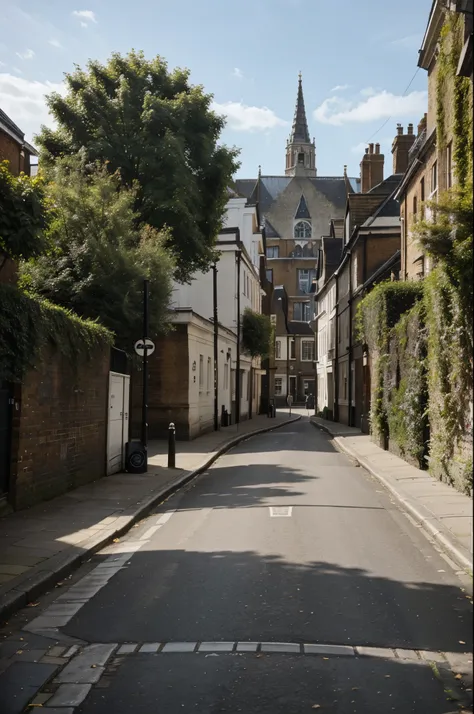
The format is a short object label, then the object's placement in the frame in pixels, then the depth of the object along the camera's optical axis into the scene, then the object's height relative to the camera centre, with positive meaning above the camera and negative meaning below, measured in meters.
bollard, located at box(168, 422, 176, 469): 18.27 -1.28
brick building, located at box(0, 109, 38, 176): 16.67 +5.77
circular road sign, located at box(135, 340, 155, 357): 17.94 +1.21
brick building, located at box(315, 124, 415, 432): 34.56 +6.42
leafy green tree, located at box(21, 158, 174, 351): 20.30 +3.58
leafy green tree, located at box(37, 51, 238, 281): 27.97 +9.75
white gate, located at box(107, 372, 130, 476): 16.61 -0.53
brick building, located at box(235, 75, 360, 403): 90.56 +20.64
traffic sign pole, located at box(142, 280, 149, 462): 17.89 +0.86
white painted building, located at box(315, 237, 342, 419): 48.81 +5.32
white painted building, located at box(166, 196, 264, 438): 29.12 +3.86
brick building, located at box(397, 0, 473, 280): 12.95 +6.53
